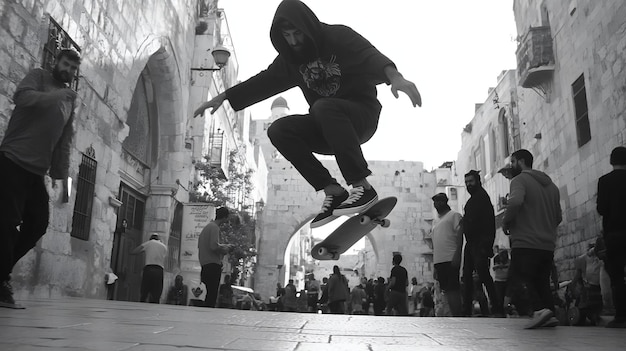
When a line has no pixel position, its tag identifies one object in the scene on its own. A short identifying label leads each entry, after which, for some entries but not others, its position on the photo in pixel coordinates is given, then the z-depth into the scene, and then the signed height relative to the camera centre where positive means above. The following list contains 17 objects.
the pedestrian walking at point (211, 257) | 6.82 +0.34
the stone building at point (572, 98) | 9.56 +4.14
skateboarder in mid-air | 3.29 +1.21
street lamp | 11.59 +4.94
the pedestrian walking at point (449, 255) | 6.12 +0.38
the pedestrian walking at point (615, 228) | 4.04 +0.48
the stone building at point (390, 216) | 26.20 +3.52
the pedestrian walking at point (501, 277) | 7.50 +0.17
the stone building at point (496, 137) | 17.22 +5.72
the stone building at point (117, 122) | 6.27 +2.72
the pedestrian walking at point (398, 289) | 9.01 -0.03
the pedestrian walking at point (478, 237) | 5.80 +0.56
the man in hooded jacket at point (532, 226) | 3.72 +0.46
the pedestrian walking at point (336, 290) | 10.45 -0.08
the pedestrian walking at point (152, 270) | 8.19 +0.18
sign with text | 12.27 +1.07
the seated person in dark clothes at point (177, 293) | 11.87 -0.23
